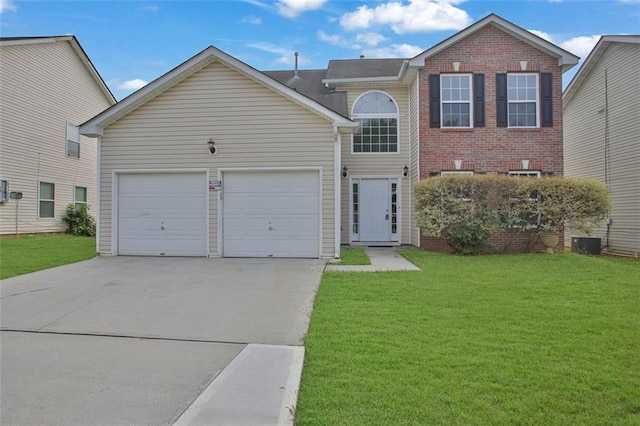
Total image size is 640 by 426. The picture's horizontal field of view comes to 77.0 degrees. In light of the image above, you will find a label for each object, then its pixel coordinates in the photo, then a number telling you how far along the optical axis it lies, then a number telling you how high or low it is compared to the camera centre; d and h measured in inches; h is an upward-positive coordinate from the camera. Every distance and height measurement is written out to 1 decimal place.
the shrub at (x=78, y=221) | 680.4 -8.3
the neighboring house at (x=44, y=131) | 578.9 +135.5
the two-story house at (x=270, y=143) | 418.6 +81.7
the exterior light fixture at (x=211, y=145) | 422.3 +74.2
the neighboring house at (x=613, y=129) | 487.2 +116.1
